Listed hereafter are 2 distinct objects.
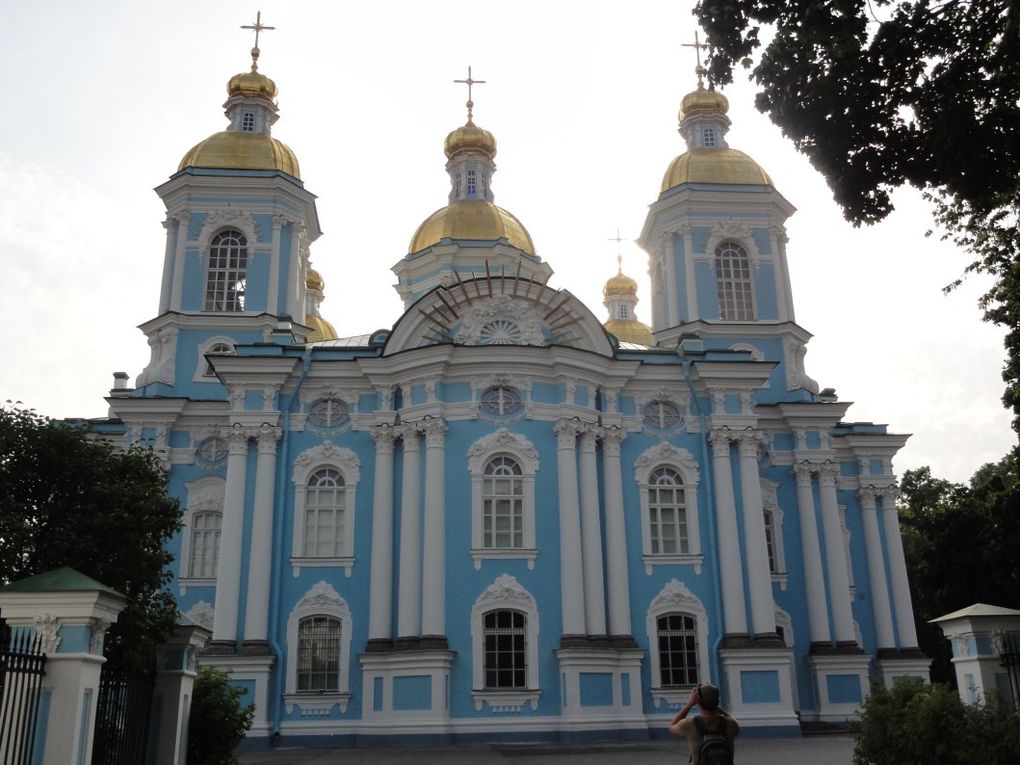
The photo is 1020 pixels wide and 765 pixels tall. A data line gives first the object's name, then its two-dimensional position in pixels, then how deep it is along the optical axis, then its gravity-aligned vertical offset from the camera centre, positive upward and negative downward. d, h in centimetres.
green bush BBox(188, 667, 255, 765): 1291 -3
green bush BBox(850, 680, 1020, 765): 1017 -18
